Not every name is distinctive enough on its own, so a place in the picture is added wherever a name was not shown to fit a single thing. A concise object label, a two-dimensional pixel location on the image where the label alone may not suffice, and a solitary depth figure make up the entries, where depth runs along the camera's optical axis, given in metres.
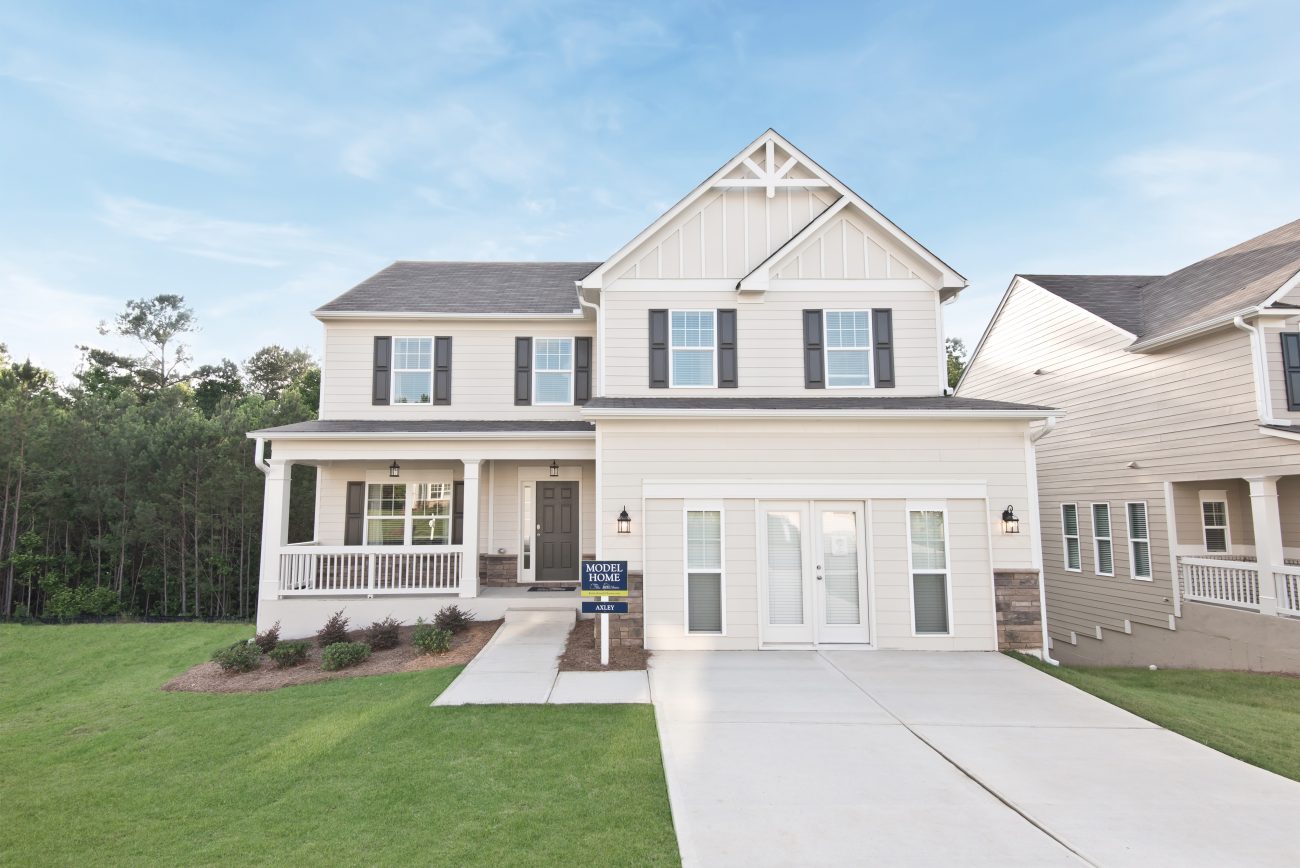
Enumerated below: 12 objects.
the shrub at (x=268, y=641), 9.55
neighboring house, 10.18
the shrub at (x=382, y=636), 9.55
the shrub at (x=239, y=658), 8.89
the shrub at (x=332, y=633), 9.80
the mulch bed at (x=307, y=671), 8.40
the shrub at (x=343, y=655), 8.74
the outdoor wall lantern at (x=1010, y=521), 9.15
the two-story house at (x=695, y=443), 9.21
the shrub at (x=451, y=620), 10.12
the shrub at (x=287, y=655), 9.02
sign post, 8.23
